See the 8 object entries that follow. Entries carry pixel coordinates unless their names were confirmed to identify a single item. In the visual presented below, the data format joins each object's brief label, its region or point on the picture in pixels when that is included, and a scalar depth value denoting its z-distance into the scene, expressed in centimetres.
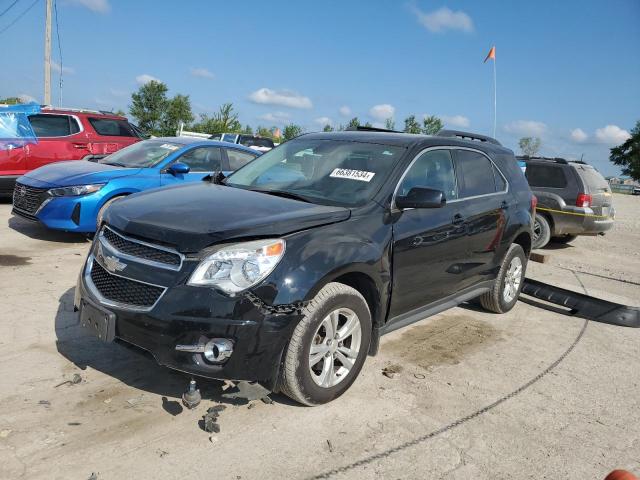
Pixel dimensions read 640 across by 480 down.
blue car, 706
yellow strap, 1030
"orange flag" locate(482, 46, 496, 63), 1529
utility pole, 2261
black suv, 296
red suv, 972
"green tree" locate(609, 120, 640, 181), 6919
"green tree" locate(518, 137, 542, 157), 8162
